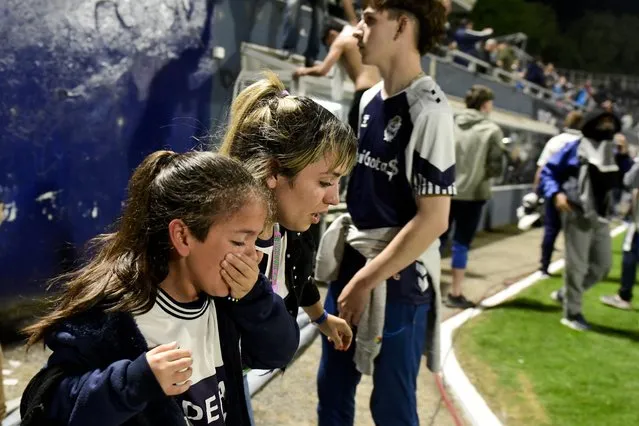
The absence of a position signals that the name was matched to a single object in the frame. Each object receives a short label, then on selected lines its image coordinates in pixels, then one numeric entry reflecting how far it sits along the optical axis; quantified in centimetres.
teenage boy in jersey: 216
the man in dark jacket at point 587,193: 541
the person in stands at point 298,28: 714
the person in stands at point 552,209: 726
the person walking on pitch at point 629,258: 662
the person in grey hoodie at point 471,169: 635
